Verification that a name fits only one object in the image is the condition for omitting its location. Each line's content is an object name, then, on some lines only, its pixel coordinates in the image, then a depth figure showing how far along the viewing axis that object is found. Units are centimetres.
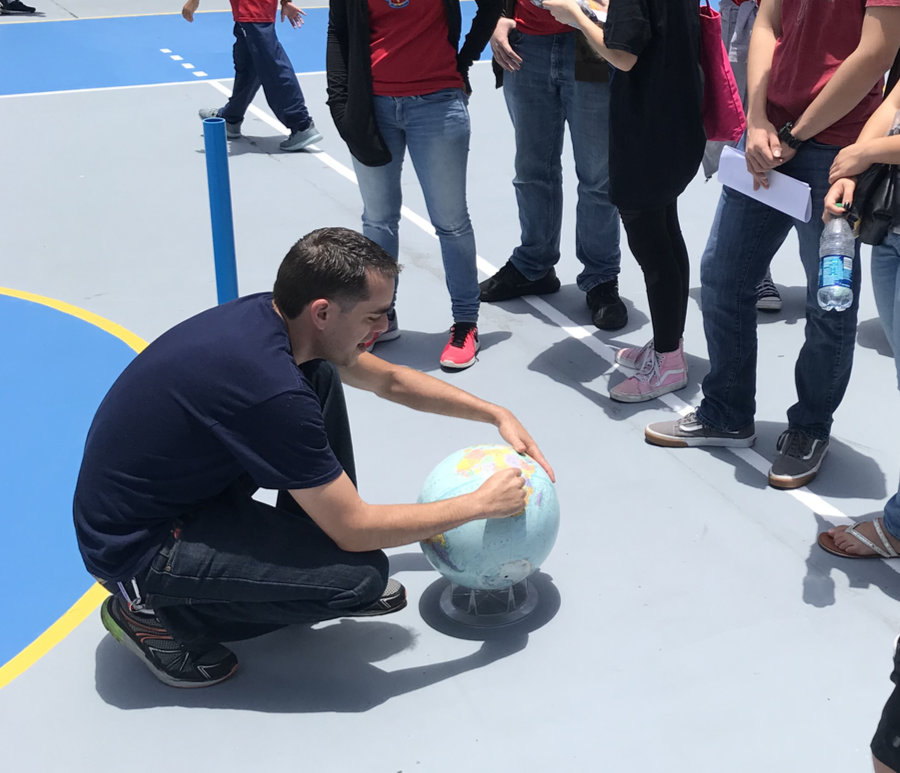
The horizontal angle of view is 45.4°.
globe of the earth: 355
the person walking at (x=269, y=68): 909
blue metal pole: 503
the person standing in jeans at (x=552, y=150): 561
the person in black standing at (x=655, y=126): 455
